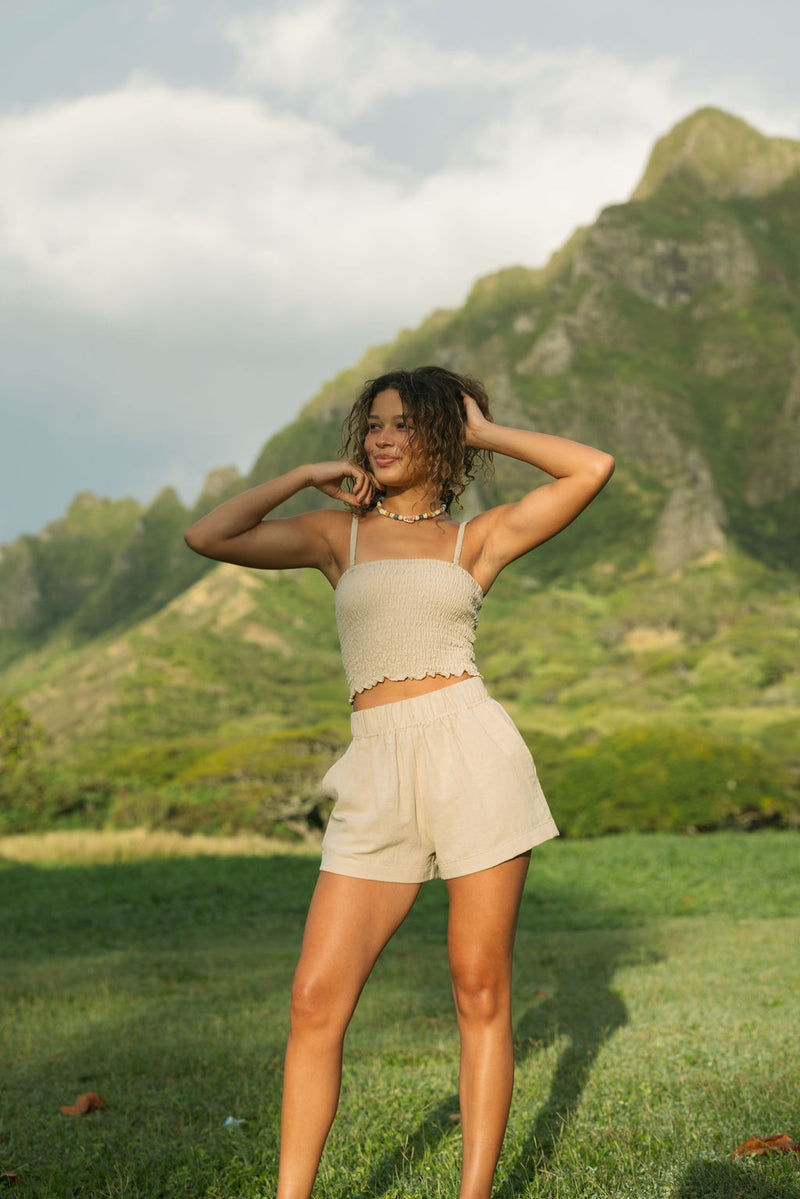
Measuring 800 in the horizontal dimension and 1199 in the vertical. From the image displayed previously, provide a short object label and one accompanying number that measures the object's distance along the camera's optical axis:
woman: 2.54
